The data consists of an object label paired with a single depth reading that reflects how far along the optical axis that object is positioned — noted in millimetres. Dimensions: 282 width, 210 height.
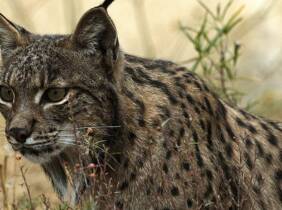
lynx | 13453
